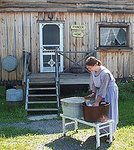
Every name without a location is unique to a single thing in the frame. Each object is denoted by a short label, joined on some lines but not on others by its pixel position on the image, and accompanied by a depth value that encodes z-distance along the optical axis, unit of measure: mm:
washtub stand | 4629
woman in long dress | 4688
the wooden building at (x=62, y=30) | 9805
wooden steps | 7363
